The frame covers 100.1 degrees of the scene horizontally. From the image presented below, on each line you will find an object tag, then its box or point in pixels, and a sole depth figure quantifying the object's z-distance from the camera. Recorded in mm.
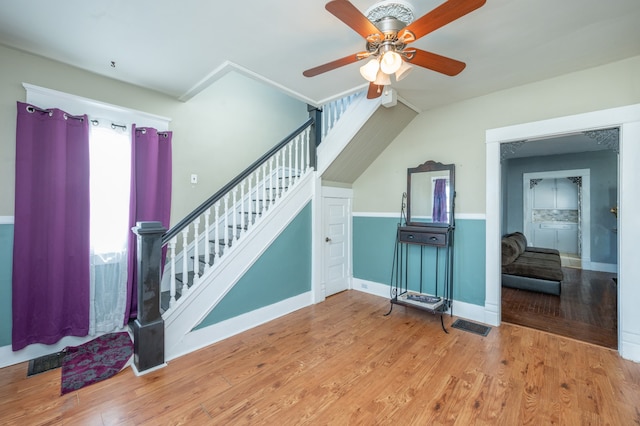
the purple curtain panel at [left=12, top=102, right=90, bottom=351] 2291
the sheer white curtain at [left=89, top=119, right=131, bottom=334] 2672
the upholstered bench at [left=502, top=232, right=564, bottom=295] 4133
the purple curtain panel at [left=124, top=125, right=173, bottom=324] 2852
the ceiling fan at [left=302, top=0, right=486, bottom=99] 1487
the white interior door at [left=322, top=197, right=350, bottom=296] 4059
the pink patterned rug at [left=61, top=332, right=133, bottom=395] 2115
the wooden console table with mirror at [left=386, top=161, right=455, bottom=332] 3374
